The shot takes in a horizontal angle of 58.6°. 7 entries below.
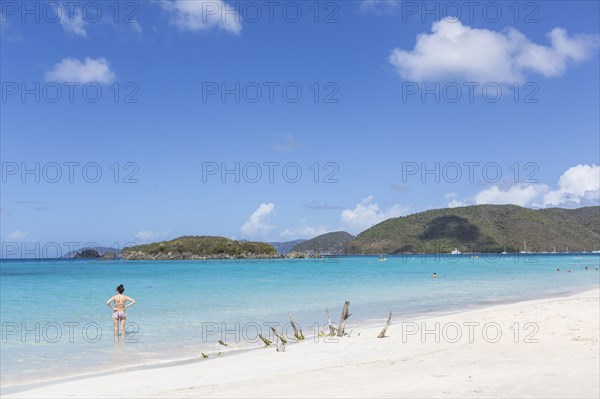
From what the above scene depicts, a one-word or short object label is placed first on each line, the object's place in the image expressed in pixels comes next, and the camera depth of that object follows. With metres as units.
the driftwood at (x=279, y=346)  14.80
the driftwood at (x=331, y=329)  16.77
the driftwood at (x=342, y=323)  16.62
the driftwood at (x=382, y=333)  15.98
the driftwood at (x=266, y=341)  15.94
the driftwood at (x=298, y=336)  17.08
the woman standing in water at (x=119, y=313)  18.67
